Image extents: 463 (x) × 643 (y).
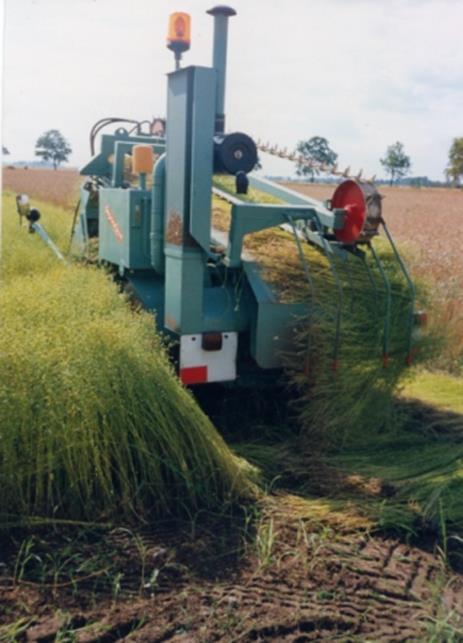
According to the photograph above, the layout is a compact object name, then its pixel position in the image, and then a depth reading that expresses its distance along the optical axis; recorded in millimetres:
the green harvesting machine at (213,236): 3520
